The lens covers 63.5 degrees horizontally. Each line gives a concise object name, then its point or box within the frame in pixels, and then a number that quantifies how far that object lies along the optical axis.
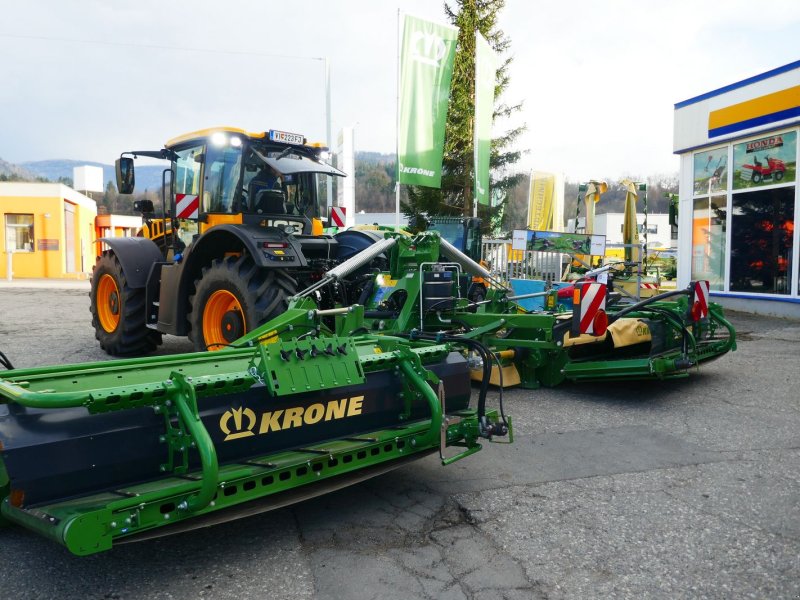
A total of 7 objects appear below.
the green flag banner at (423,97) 13.03
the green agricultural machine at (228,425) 2.52
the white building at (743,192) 12.53
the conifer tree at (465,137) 22.11
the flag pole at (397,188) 12.89
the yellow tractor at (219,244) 6.11
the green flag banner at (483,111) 14.56
